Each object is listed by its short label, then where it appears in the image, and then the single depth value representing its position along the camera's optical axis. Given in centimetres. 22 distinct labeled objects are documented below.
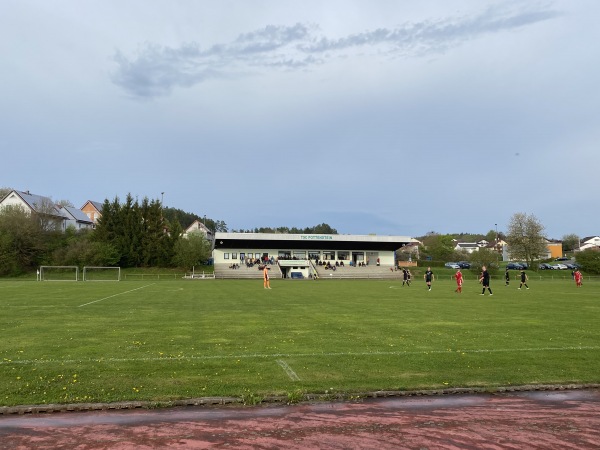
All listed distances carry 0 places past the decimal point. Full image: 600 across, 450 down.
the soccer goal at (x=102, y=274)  6412
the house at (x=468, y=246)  18744
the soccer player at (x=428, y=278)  3644
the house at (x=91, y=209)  12789
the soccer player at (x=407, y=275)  4638
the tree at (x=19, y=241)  7031
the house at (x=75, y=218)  10325
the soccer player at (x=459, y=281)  3400
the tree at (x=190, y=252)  7988
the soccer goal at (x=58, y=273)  6312
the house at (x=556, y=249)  13929
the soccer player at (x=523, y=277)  3749
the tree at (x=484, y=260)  7688
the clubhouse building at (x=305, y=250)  8373
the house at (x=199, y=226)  13410
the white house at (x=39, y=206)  8112
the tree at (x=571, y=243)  15600
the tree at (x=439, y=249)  11838
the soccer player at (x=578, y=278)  4309
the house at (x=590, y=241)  16525
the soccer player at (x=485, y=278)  3019
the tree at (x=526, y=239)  8971
